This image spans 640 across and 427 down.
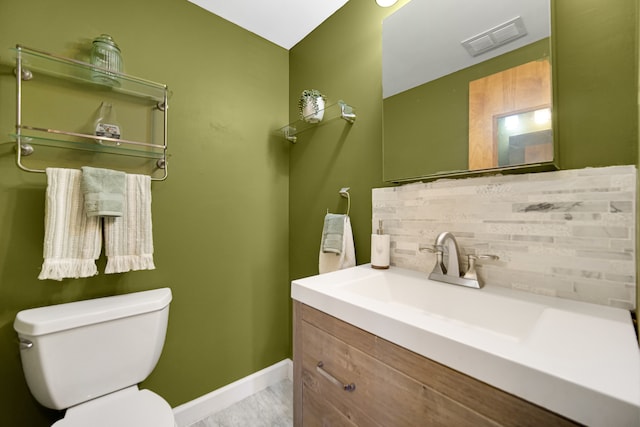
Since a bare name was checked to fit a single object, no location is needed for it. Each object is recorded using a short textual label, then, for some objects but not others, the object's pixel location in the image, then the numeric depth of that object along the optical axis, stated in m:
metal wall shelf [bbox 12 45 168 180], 1.00
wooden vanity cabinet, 0.46
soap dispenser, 1.13
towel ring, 1.40
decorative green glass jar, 1.09
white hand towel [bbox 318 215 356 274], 1.30
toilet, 0.89
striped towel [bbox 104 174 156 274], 1.07
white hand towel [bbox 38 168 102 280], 0.95
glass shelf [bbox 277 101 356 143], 1.37
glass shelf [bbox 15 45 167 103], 1.01
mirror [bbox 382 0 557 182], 0.79
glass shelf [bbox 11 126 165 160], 1.01
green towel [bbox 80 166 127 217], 1.00
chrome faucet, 0.88
